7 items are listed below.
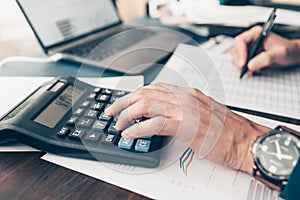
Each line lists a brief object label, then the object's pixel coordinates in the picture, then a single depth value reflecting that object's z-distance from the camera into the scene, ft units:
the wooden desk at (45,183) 1.26
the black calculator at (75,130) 1.36
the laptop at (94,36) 2.37
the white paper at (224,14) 2.84
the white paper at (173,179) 1.25
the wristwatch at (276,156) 1.26
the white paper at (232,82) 1.87
